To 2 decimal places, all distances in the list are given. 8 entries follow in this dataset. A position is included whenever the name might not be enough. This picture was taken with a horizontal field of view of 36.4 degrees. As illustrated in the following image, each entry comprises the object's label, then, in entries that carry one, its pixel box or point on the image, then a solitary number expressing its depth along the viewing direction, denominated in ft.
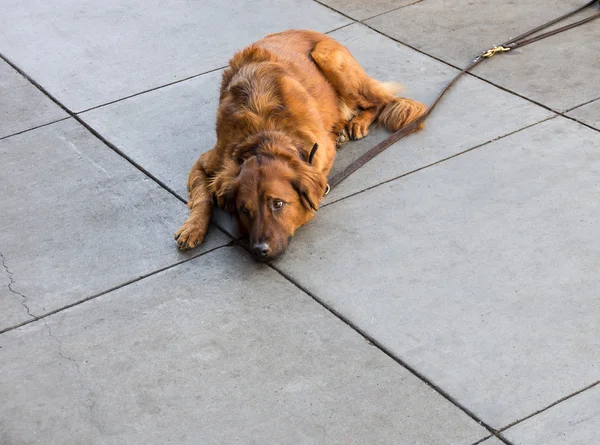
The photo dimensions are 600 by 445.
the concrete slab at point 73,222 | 17.16
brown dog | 17.39
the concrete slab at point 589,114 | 20.90
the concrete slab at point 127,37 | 25.30
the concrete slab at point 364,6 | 28.19
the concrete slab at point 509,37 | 22.70
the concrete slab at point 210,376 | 13.30
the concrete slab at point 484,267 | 14.08
